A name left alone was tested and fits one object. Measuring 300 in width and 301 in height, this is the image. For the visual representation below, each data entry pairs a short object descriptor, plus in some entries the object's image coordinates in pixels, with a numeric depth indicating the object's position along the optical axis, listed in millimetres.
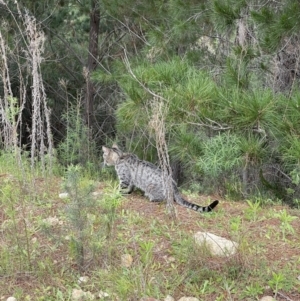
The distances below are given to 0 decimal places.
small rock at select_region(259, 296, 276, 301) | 6590
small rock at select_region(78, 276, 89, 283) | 7035
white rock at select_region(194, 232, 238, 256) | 7272
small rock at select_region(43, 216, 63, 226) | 8313
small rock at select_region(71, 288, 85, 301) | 6707
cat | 9469
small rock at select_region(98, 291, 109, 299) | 6727
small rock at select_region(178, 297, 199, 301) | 6629
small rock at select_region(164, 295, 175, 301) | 6641
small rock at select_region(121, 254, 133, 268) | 7296
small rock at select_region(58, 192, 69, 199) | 9321
